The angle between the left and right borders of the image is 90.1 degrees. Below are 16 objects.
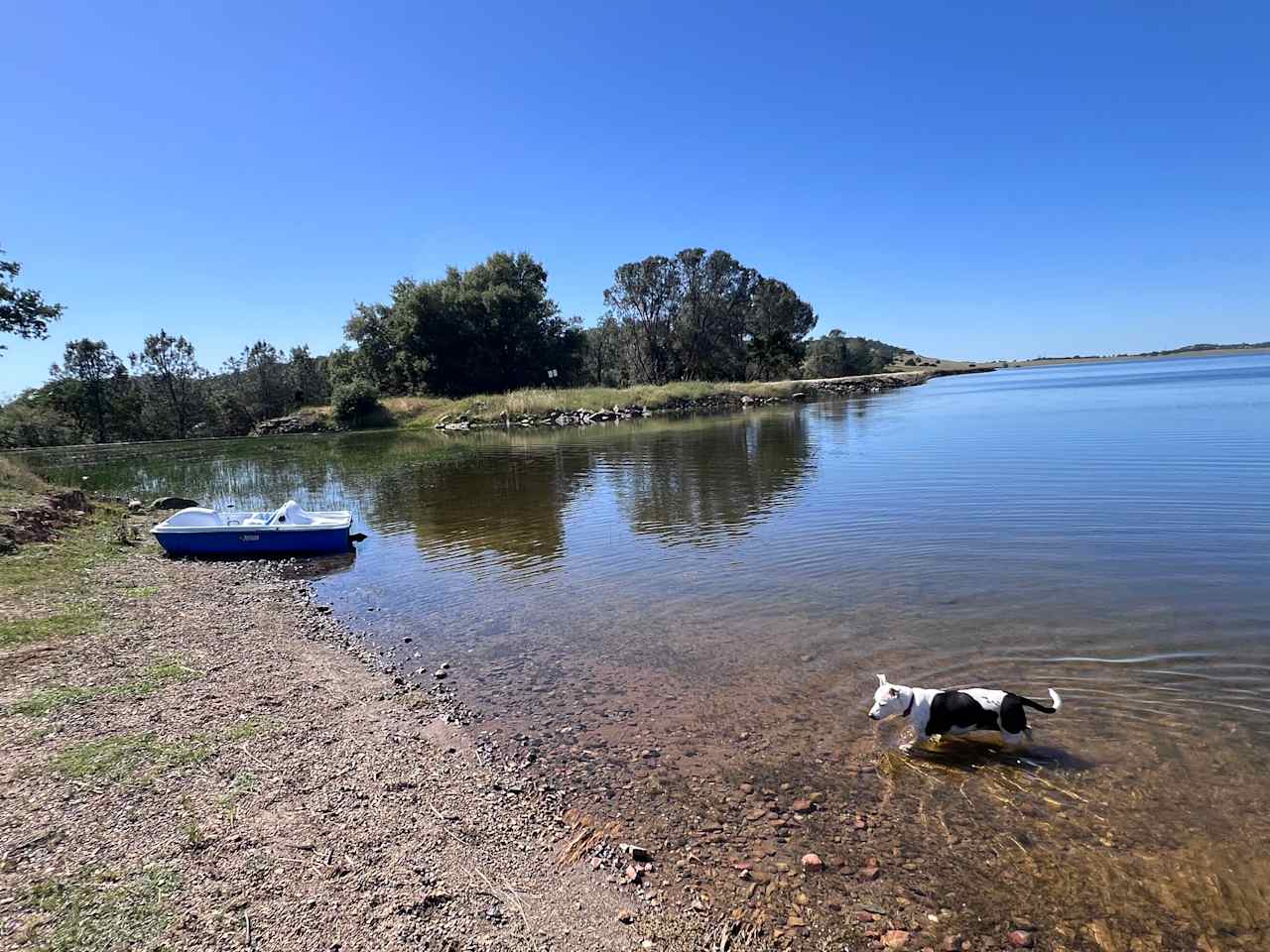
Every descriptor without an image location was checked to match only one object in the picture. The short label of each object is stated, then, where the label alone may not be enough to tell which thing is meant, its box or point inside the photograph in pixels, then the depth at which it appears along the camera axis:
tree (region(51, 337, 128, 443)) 75.19
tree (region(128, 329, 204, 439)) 81.31
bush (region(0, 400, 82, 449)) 67.69
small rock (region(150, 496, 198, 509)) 23.03
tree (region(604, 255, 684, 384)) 88.75
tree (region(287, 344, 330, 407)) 90.31
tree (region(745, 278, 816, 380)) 101.25
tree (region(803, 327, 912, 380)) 126.50
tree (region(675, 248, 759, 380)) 90.44
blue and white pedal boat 16.53
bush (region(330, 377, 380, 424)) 74.50
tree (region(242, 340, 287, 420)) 86.56
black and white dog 5.99
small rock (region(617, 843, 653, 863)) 4.89
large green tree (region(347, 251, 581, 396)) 78.94
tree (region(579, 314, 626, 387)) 100.39
